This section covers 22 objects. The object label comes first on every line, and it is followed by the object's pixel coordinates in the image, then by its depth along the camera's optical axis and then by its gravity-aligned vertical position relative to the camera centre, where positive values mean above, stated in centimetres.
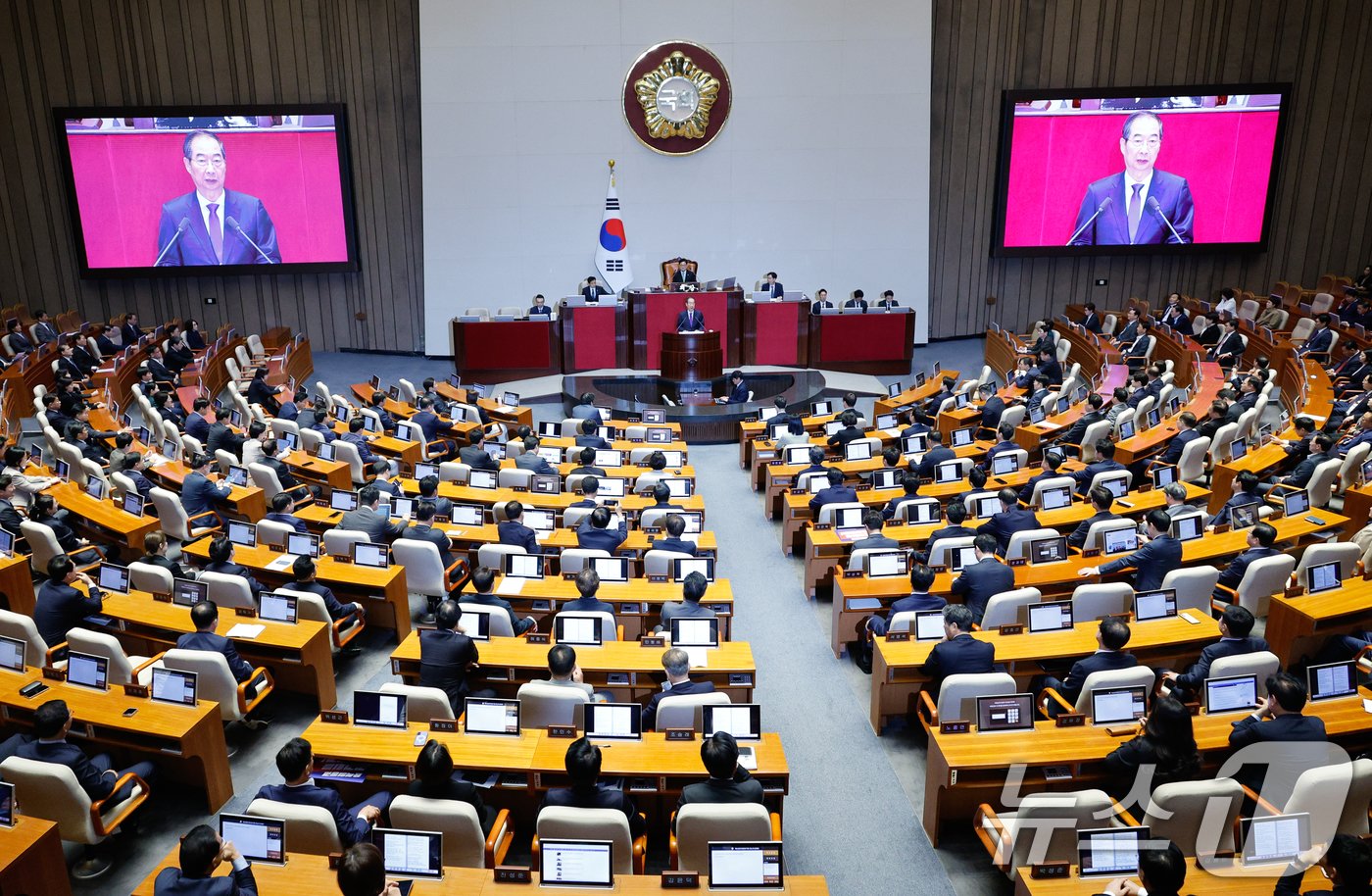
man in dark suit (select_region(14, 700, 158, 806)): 499 -272
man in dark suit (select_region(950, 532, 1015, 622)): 698 -256
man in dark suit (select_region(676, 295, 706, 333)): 1519 -162
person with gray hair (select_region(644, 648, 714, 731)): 560 -264
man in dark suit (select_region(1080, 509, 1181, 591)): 715 -248
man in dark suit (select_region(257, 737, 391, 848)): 457 -268
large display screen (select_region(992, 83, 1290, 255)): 1798 +80
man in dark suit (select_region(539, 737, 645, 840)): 454 -265
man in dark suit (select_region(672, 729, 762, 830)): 458 -265
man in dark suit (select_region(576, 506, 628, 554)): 808 -260
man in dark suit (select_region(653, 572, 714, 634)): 649 -257
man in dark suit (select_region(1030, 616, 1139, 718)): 562 -257
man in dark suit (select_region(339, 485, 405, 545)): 844 -260
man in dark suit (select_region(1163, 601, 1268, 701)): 564 -248
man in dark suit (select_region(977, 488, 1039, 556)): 817 -252
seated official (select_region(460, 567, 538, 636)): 694 -268
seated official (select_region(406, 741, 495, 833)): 454 -261
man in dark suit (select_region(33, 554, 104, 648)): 672 -262
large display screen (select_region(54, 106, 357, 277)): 1747 +47
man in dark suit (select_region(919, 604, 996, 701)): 589 -257
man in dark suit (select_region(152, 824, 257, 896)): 385 -256
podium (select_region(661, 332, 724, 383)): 1509 -214
